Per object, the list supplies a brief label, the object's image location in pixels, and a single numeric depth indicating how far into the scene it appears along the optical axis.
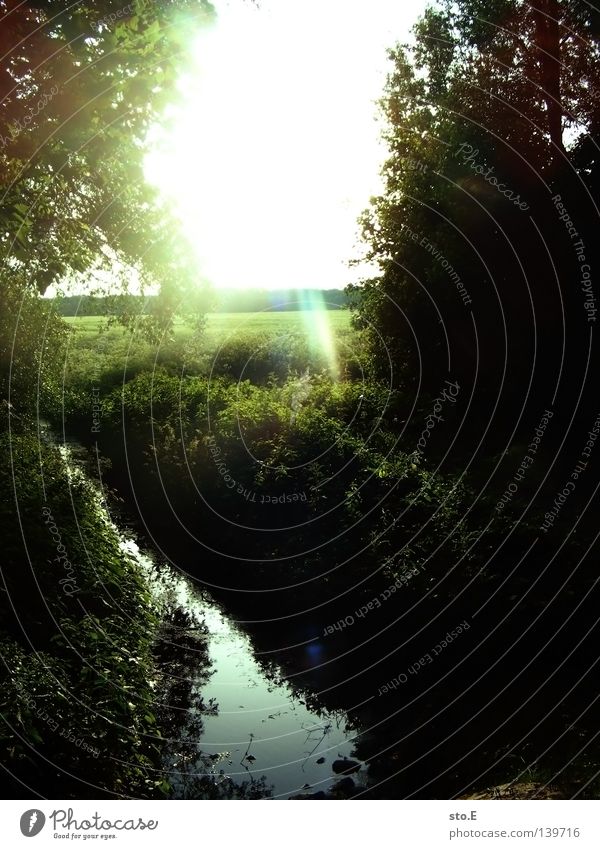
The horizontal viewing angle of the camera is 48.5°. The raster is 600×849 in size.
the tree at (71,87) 8.72
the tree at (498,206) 17.94
